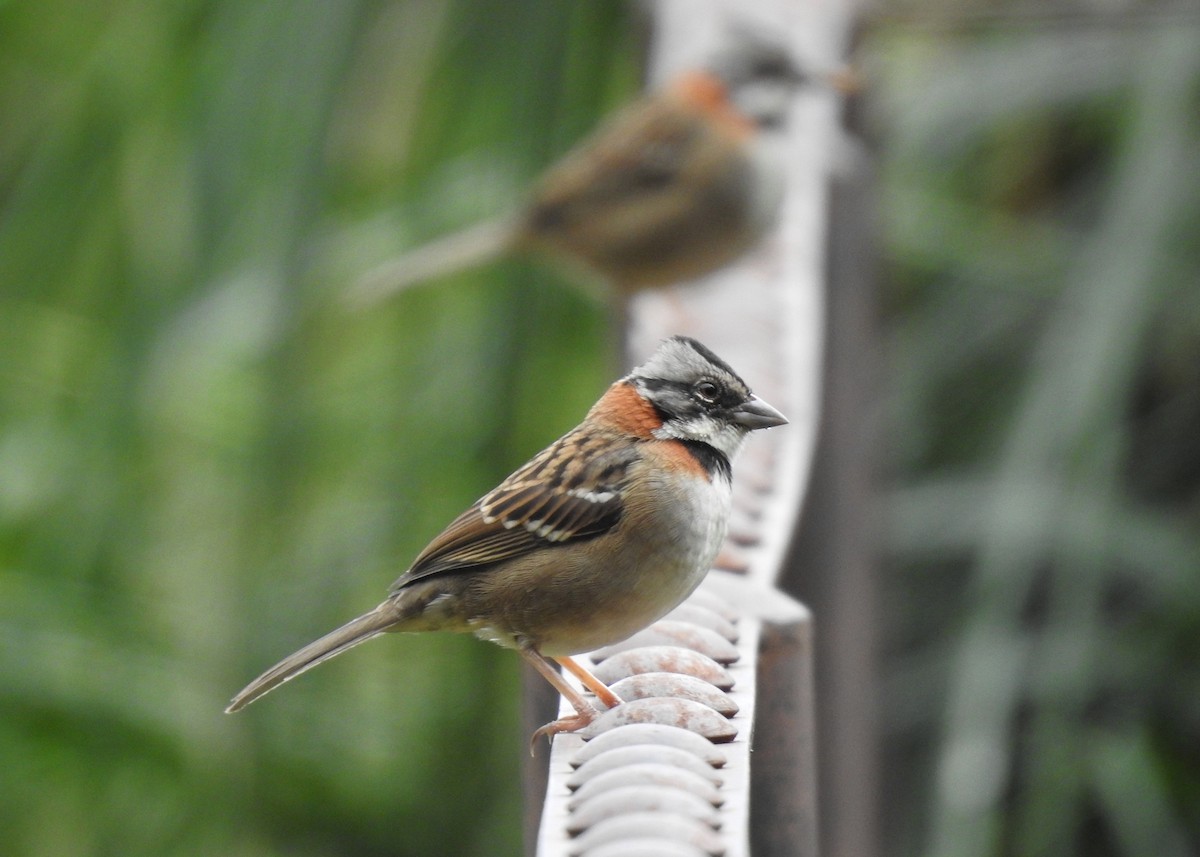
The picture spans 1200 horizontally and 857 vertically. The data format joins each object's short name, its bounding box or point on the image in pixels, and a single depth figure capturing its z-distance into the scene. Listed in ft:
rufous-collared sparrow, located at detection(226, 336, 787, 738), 13.39
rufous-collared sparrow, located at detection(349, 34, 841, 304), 25.68
